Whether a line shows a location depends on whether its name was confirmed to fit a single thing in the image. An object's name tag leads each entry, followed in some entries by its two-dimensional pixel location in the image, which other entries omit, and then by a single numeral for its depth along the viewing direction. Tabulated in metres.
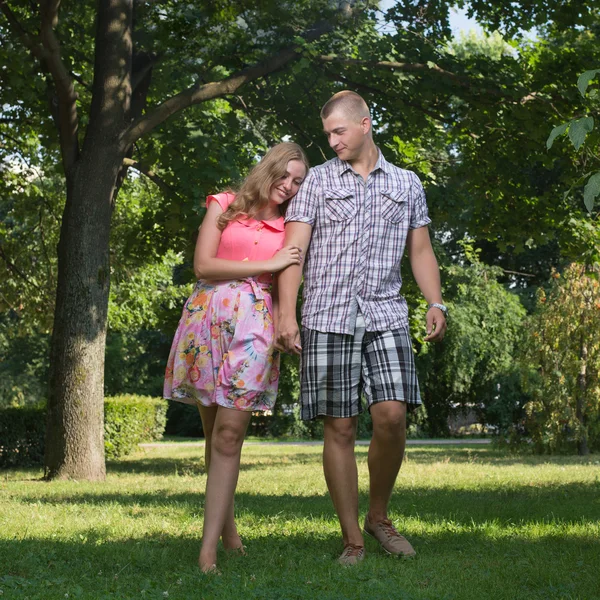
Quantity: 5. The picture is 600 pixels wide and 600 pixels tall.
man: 4.45
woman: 4.24
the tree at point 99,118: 11.09
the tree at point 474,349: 28.94
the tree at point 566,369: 18.30
